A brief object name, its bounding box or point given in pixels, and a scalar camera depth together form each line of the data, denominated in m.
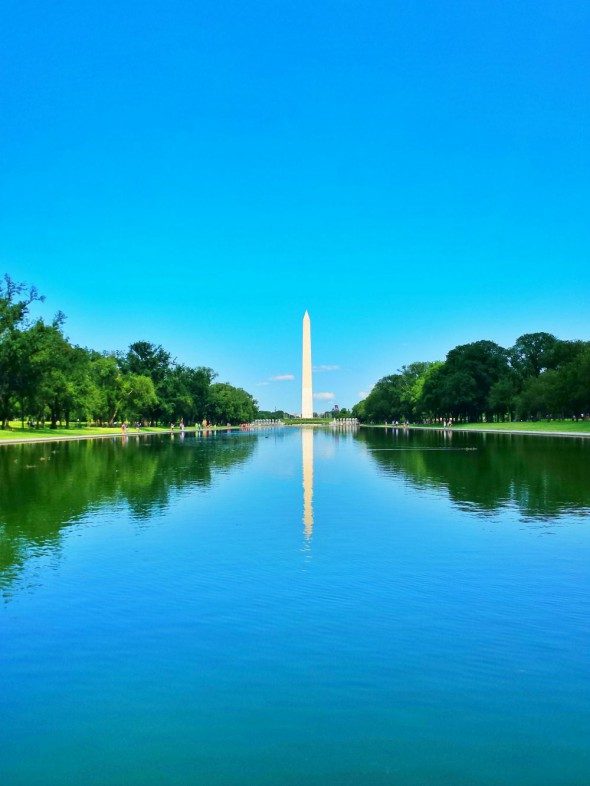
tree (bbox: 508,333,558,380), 115.38
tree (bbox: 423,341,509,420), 111.38
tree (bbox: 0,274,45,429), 64.31
